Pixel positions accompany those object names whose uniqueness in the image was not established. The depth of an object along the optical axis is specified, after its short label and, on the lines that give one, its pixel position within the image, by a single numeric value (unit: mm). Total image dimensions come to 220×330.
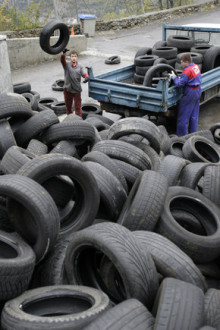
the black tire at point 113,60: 15698
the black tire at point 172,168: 5266
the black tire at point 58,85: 12627
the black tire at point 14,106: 5766
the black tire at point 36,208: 3639
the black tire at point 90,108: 9711
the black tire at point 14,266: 3236
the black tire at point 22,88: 9883
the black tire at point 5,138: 5508
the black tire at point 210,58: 9953
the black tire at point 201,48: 10242
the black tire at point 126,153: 5477
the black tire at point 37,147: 5542
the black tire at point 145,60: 9656
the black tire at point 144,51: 10648
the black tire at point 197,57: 9711
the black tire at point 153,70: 8680
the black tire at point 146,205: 4125
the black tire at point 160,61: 9367
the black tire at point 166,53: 10070
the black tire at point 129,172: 5199
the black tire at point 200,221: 4141
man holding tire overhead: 9039
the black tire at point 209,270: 4180
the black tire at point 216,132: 7852
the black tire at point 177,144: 6895
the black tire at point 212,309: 3168
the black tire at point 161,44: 10961
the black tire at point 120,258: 3217
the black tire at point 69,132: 5836
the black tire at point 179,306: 2811
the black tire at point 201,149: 6277
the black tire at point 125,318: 2791
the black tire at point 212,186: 4949
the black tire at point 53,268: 3775
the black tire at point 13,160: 4672
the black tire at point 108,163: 4988
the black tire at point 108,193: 4582
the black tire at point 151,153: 5852
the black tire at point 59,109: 9961
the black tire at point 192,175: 5258
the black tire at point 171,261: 3551
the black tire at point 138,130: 6129
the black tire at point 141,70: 9719
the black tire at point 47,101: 10522
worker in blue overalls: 8266
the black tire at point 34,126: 5883
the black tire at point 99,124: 7469
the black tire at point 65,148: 5704
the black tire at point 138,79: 9867
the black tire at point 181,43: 10648
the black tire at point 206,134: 7525
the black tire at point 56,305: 2996
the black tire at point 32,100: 8104
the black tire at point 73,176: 4148
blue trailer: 8188
